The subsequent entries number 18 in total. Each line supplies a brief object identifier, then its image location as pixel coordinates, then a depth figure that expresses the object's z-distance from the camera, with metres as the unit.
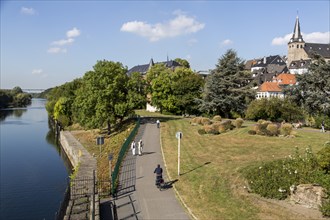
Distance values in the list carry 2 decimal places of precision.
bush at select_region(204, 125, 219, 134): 32.66
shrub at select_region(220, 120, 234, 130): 33.19
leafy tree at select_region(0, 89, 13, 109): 146.38
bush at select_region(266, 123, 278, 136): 28.38
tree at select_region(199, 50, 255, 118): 45.78
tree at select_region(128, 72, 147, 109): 40.31
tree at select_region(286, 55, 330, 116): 33.44
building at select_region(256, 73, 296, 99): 72.76
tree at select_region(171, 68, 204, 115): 53.28
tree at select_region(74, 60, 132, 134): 39.19
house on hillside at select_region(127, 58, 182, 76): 94.19
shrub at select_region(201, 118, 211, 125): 38.05
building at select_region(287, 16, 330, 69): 111.16
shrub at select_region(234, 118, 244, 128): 34.16
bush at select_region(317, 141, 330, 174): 15.28
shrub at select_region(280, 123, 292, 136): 27.83
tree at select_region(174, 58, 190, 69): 102.98
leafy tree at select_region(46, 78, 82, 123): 62.22
